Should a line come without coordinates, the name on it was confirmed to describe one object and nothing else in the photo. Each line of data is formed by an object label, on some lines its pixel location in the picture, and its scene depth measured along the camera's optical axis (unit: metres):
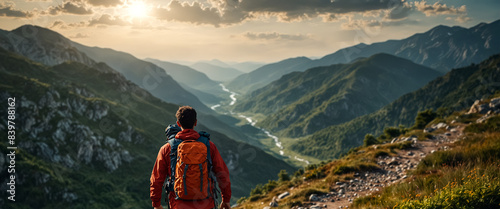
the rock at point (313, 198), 13.94
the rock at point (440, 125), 27.79
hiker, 6.16
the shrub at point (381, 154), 19.94
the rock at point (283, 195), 17.09
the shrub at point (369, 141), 44.11
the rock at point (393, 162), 17.57
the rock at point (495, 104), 30.36
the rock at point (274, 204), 14.42
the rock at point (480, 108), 31.52
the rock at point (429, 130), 26.83
